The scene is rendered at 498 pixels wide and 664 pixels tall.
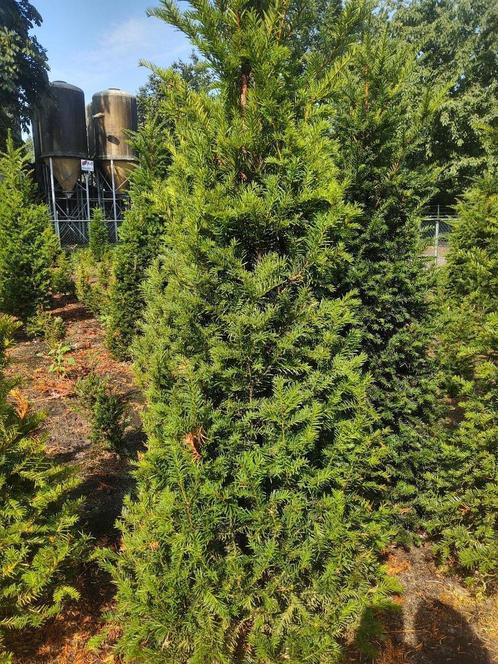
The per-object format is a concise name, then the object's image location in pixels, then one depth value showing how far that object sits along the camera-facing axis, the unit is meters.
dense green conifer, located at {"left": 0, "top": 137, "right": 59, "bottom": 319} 8.55
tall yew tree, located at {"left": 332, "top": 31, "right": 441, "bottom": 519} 3.30
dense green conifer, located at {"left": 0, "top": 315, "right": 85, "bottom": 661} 2.16
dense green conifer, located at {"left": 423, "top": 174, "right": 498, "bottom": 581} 2.93
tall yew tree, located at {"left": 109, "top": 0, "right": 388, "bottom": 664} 1.89
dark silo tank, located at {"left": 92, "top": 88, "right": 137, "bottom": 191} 22.33
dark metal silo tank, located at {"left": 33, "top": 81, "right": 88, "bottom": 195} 21.33
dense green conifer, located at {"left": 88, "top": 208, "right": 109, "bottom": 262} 16.41
